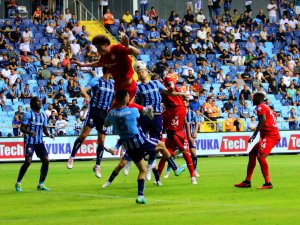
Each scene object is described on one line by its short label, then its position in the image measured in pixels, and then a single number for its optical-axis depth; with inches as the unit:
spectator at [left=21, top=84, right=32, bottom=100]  1518.2
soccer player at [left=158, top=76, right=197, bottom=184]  904.9
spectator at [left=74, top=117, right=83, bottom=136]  1473.5
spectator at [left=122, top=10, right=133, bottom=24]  1843.0
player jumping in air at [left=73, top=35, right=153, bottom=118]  772.6
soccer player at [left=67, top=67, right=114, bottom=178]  844.6
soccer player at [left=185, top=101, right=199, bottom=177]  975.0
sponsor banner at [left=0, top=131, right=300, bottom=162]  1408.7
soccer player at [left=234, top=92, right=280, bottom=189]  811.4
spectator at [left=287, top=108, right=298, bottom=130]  1636.7
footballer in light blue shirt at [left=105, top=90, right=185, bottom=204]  687.7
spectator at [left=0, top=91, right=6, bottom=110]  1493.6
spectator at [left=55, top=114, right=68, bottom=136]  1446.9
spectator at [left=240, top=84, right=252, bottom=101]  1729.3
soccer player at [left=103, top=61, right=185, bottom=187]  846.5
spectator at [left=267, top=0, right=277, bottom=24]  2064.5
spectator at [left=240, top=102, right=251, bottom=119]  1664.4
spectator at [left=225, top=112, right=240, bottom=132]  1571.1
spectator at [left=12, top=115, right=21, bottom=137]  1424.6
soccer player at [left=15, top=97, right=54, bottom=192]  848.3
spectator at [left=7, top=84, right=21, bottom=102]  1513.4
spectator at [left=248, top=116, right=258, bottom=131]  1578.1
